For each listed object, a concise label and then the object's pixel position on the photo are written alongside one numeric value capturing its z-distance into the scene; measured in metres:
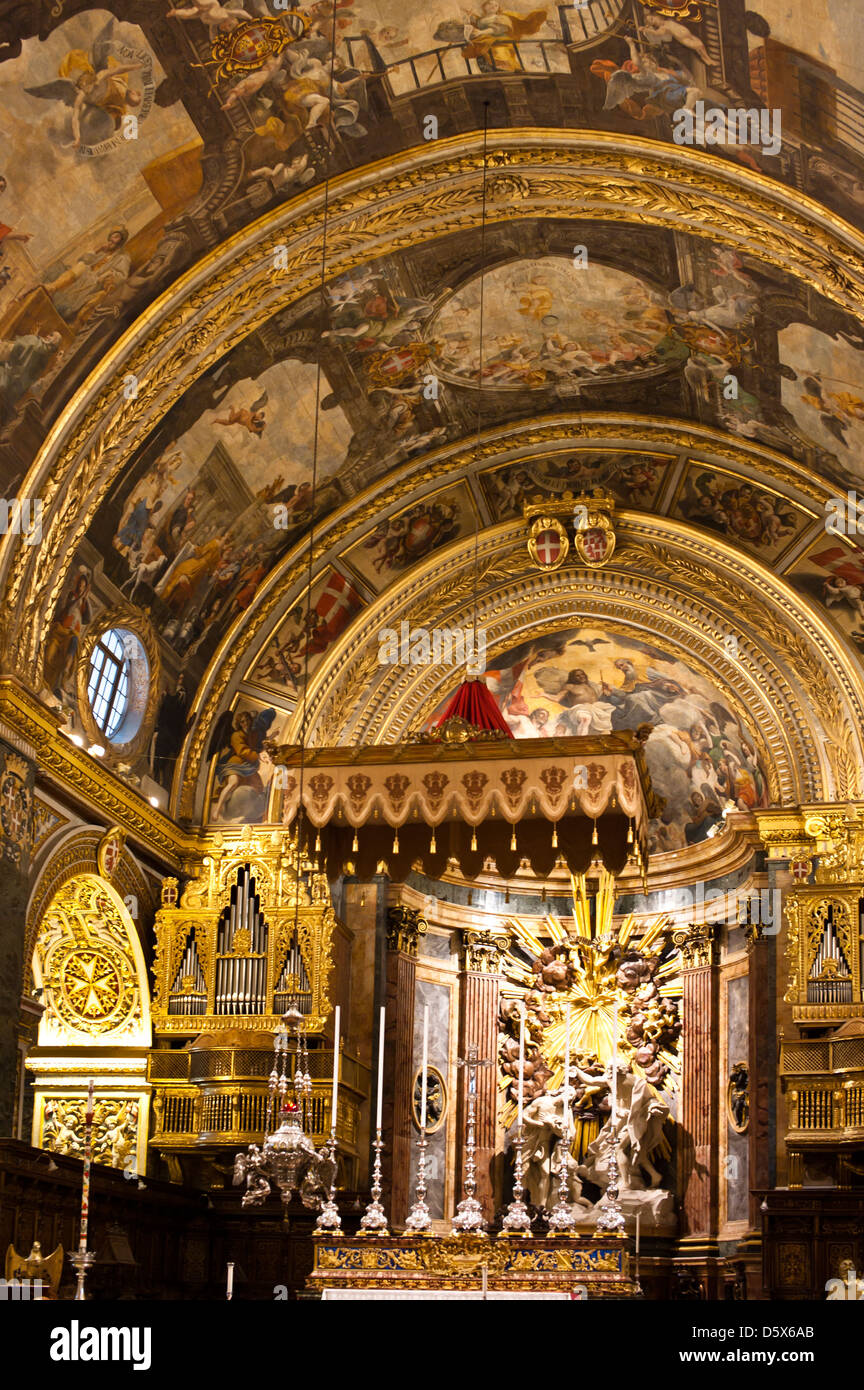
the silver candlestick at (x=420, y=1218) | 13.70
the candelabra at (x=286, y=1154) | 12.99
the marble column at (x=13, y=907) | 15.62
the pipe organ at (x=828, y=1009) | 18.14
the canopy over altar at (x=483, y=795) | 13.88
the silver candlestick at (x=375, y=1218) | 13.65
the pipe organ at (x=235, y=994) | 18.81
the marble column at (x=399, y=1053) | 20.39
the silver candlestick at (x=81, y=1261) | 9.81
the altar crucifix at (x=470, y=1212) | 13.39
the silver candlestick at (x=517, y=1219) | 13.41
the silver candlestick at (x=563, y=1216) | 13.44
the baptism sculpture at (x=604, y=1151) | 21.97
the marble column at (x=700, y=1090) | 21.27
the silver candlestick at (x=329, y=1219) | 13.59
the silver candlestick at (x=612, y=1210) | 13.32
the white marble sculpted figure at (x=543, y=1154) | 22.03
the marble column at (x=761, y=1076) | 19.38
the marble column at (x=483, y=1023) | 22.17
